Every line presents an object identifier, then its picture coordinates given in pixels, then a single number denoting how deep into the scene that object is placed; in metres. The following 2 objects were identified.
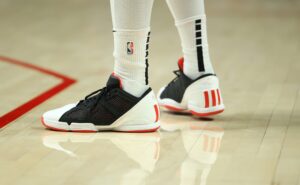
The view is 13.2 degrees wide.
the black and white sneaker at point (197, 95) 3.59
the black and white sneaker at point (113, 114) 3.46
